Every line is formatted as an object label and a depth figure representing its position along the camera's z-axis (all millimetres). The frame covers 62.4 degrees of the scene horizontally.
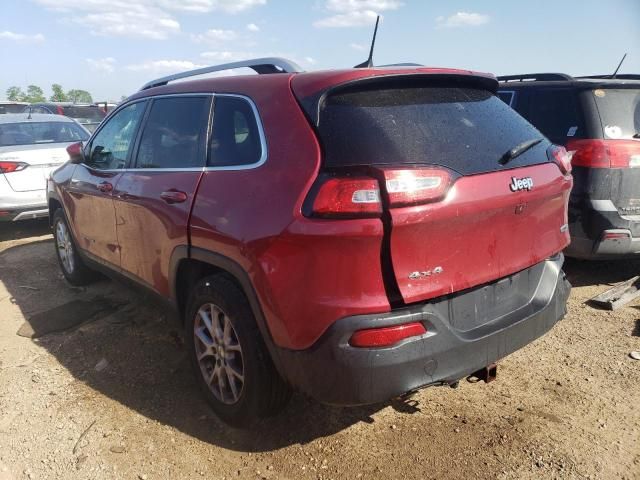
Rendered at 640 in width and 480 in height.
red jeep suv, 2074
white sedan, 6523
